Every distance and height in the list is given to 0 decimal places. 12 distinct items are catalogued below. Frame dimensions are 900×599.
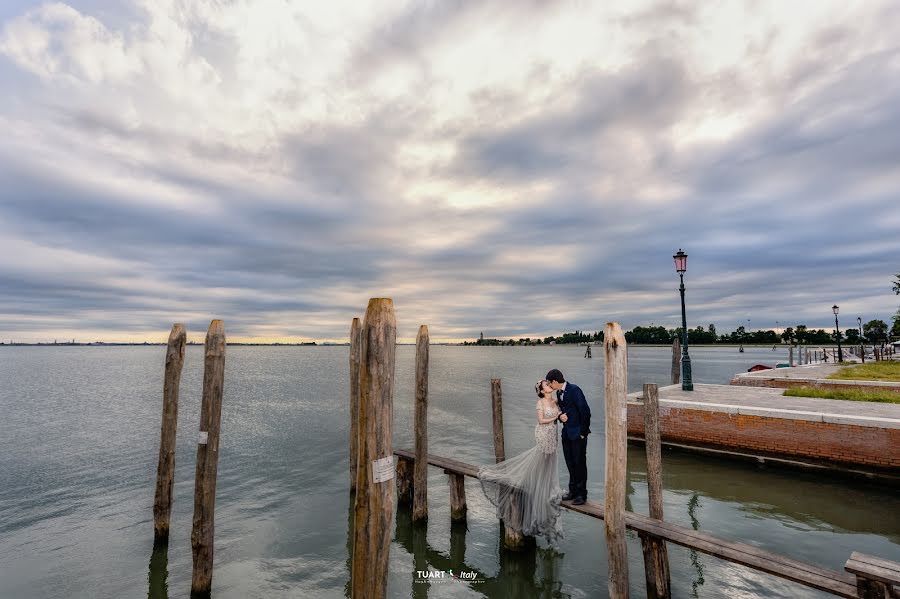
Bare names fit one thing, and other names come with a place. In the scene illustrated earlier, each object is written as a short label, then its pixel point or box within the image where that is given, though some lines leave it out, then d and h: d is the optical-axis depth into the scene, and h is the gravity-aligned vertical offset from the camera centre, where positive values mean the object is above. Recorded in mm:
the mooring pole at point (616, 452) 5652 -1404
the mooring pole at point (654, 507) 6441 -2515
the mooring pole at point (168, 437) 8242 -1702
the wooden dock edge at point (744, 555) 4766 -2552
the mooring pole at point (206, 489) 6922 -2233
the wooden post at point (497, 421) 9500 -1655
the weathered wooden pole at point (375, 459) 4398 -1125
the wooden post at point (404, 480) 10656 -3258
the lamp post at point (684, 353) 16719 -418
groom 7137 -1405
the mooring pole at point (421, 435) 8977 -1841
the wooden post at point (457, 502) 9445 -3345
